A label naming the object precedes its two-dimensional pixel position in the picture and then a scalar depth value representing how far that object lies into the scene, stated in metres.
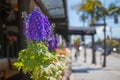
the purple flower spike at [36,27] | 3.13
